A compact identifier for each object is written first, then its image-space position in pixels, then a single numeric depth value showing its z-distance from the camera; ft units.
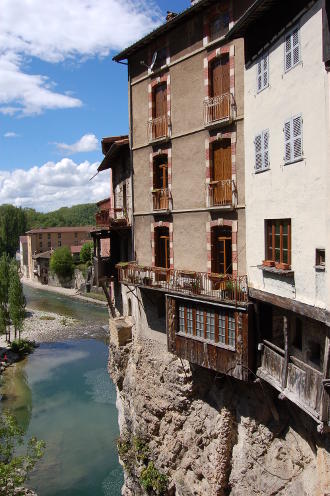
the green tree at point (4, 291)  169.78
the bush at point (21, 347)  167.22
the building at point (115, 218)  86.38
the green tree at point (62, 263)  316.40
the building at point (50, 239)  386.32
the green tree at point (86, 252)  306.76
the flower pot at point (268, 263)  47.26
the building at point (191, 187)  56.59
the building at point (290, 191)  37.86
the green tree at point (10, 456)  56.34
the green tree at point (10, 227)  469.57
